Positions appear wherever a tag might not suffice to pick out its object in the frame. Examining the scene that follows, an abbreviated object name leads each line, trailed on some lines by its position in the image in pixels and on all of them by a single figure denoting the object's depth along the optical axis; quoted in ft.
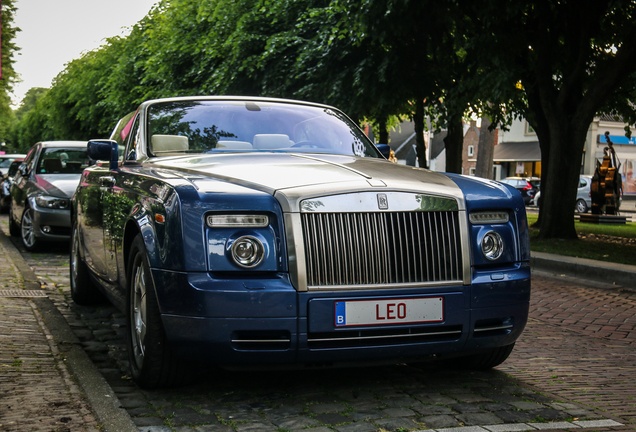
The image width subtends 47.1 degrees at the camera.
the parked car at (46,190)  35.42
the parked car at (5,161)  78.74
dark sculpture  71.51
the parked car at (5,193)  63.57
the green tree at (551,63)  43.01
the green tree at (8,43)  120.88
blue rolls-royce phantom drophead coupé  11.34
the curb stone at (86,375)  10.93
